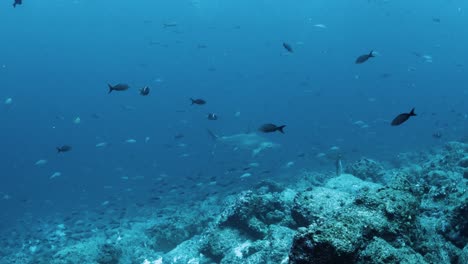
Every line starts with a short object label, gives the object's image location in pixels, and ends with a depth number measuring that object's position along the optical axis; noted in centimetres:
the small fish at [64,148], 1347
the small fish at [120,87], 1138
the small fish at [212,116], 1280
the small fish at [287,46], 1352
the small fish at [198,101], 1229
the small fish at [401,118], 722
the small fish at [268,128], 940
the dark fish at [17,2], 934
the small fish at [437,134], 1582
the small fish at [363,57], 1182
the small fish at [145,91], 1164
